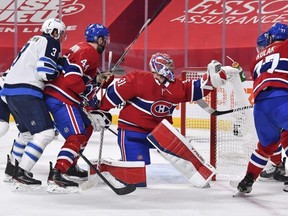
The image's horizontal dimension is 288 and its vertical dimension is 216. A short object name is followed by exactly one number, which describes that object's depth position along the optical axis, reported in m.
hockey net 7.93
